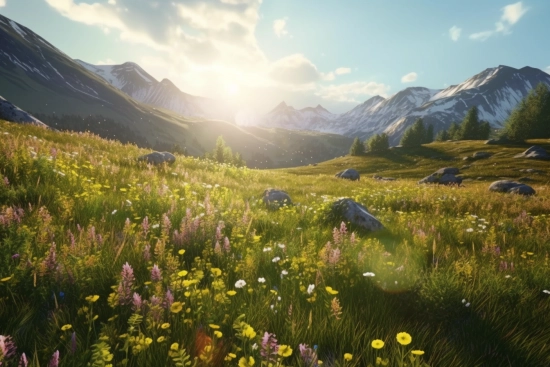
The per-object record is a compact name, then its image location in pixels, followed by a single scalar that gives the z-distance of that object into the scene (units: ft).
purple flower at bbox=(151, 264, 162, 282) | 7.44
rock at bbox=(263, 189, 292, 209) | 22.99
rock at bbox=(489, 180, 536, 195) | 72.23
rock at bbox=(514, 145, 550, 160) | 221.05
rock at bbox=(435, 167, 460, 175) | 199.95
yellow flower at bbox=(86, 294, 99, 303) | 6.37
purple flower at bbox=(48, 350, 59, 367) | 4.53
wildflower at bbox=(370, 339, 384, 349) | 5.13
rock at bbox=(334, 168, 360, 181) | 141.18
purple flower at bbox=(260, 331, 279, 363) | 5.05
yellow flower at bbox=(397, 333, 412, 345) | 5.19
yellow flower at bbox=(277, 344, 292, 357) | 4.89
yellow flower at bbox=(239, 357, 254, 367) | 4.81
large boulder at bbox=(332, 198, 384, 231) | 18.35
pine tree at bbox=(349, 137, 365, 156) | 401.51
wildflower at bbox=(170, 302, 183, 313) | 6.18
